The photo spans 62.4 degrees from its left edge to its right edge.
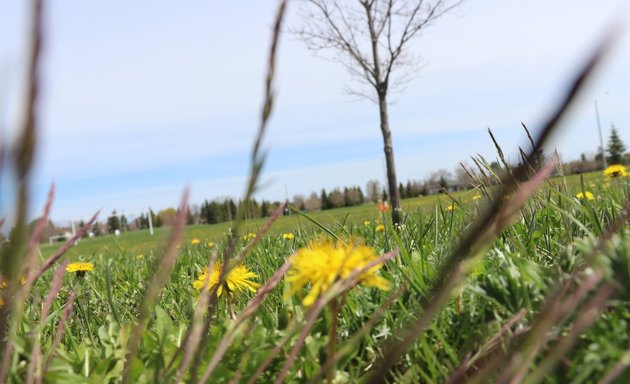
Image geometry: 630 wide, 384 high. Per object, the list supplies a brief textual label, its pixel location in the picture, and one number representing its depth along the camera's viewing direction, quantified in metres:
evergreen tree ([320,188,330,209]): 52.94
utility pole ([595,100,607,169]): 41.72
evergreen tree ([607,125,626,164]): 48.50
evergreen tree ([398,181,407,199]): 49.75
